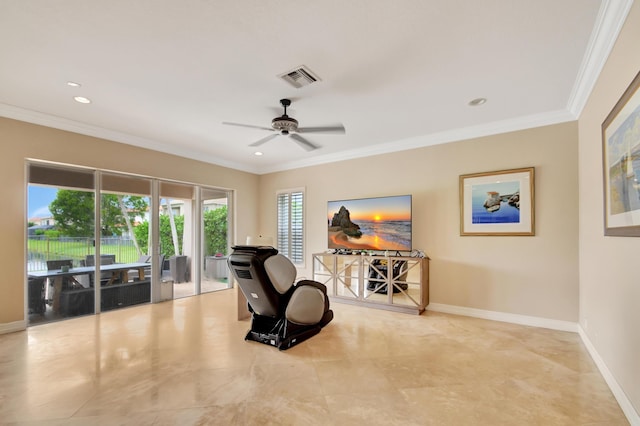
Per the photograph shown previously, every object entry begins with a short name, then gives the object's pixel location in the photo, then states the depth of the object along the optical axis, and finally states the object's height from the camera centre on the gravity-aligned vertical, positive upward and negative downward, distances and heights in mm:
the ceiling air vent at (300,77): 2738 +1364
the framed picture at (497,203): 3873 +174
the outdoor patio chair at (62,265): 4105 -680
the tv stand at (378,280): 4418 -1035
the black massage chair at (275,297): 3195 -909
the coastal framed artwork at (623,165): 1795 +345
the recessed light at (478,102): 3395 +1343
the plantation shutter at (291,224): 6297 -163
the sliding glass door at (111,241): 4066 -384
